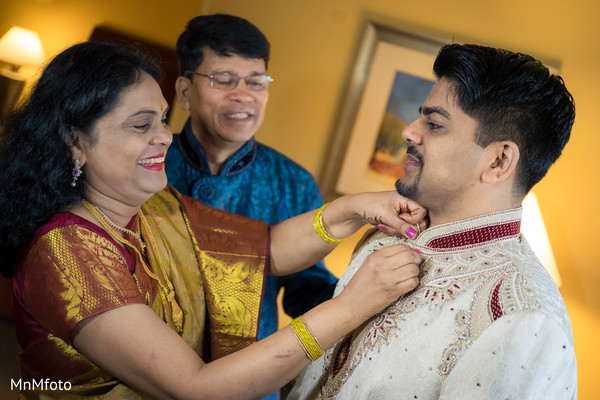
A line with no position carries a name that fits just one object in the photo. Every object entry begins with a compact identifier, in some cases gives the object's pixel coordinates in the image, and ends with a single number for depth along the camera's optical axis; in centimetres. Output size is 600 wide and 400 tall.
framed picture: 357
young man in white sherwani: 124
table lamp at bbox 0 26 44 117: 409
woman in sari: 143
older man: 236
